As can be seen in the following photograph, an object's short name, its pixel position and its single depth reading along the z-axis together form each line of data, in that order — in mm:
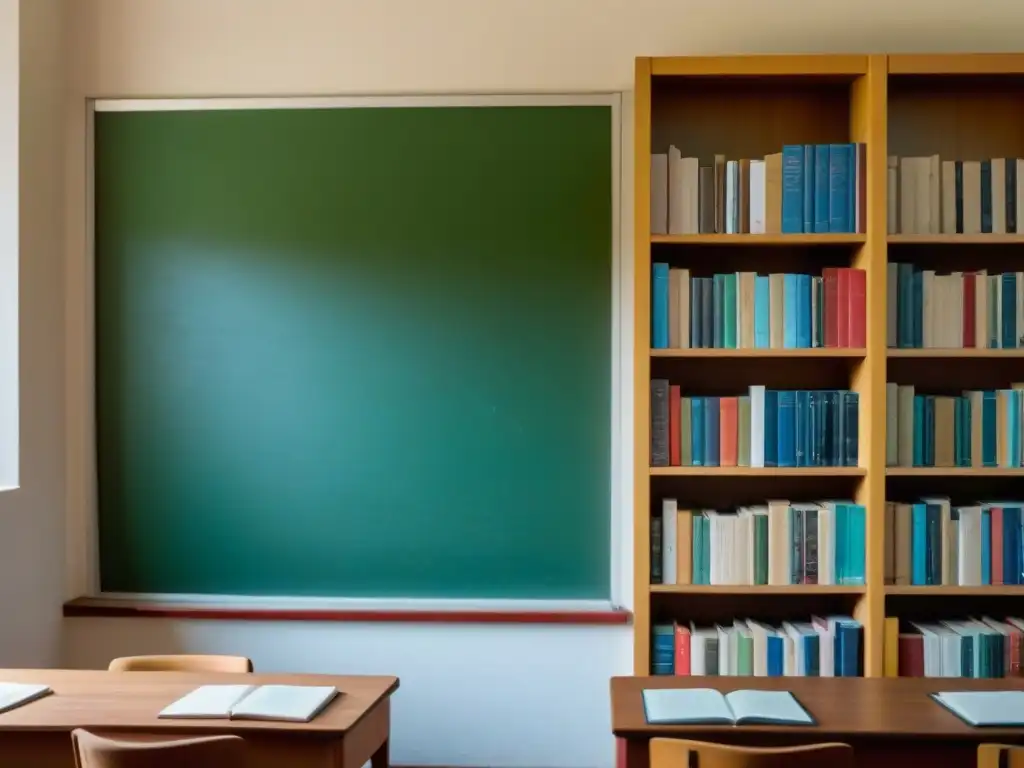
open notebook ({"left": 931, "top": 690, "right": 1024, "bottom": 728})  2332
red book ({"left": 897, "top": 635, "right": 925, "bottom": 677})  3404
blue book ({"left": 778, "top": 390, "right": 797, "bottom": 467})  3432
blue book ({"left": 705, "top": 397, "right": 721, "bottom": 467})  3461
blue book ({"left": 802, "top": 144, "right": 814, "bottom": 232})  3424
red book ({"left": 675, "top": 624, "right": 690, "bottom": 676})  3436
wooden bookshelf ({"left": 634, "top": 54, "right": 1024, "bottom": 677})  3373
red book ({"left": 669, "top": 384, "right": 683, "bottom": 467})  3453
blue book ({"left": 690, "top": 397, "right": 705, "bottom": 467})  3463
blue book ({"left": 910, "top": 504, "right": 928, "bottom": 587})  3414
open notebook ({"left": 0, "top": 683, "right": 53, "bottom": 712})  2484
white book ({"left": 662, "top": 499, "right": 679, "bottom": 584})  3445
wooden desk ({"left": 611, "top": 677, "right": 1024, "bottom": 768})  2314
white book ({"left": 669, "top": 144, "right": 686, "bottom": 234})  3469
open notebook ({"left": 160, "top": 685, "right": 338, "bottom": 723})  2369
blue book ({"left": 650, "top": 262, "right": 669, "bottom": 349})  3430
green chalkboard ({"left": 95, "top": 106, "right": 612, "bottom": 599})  3740
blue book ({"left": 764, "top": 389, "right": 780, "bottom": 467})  3438
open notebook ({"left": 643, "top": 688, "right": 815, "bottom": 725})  2367
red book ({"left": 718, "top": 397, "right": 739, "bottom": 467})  3451
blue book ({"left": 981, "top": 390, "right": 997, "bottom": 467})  3420
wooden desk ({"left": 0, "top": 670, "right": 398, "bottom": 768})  2314
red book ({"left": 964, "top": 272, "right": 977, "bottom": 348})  3416
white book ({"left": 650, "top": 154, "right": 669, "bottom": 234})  3457
